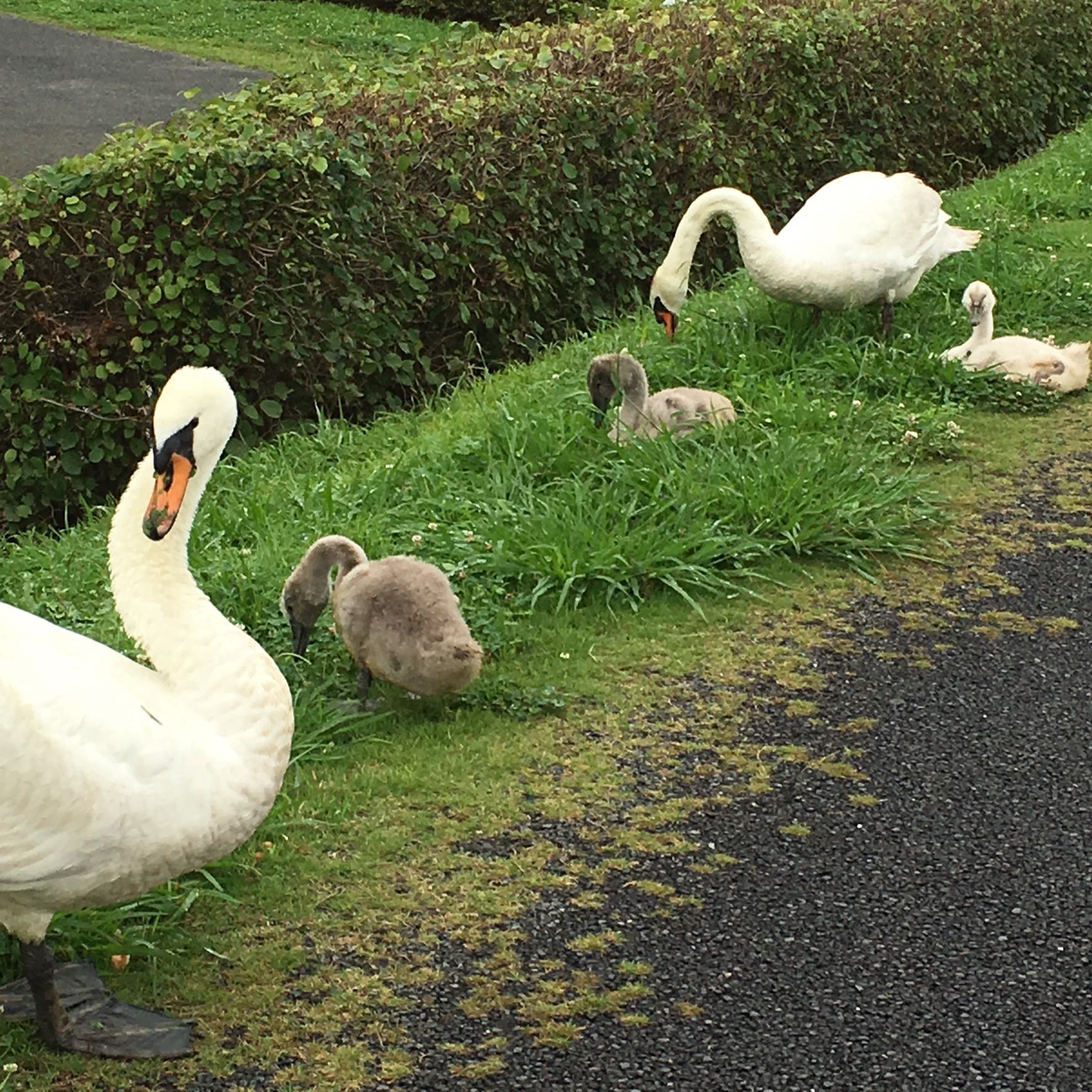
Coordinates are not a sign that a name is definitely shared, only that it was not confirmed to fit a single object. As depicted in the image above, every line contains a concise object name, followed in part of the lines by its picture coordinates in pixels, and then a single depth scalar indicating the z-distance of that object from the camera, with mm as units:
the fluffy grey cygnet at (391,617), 4863
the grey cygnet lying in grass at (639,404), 6812
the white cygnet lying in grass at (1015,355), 7789
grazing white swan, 7695
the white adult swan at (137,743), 3410
